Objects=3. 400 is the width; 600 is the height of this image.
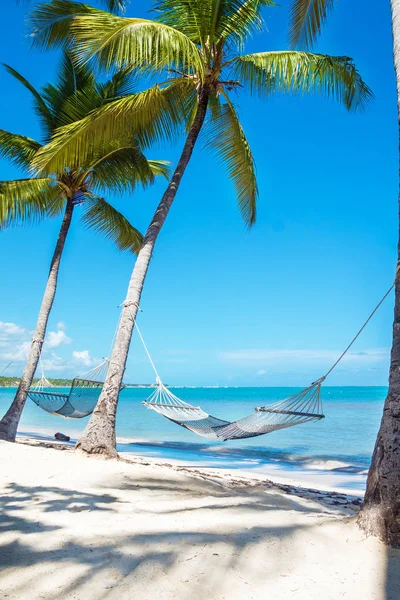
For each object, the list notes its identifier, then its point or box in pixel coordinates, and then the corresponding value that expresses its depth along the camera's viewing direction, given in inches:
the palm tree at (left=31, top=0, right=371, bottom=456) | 161.3
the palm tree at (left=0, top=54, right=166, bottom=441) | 229.8
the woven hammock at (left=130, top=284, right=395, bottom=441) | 153.9
